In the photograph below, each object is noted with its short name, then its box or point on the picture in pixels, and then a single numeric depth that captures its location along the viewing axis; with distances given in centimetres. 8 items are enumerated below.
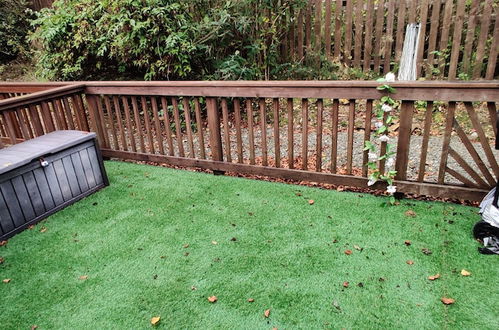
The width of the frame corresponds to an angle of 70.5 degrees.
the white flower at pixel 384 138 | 312
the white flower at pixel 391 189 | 321
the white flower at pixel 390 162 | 321
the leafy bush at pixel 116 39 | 518
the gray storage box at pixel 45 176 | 301
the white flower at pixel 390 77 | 295
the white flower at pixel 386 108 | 296
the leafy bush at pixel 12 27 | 858
